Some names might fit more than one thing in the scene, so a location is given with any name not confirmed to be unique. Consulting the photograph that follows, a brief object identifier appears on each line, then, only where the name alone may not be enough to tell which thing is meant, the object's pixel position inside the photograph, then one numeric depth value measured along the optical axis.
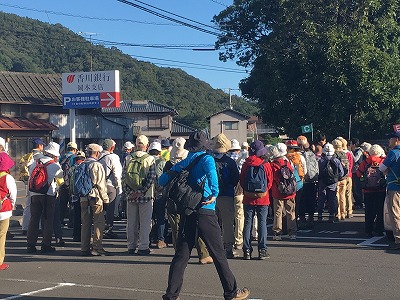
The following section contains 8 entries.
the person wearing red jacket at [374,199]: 11.52
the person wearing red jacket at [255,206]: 9.54
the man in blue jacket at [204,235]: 6.56
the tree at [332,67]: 25.88
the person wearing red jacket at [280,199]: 11.26
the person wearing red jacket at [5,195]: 8.95
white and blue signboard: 28.12
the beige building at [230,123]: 77.75
